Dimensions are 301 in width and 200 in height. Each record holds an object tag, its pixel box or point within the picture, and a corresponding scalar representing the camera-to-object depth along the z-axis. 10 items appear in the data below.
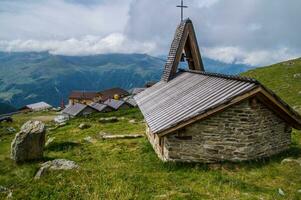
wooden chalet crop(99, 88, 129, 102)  163.74
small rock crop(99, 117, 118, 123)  49.75
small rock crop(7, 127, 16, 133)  69.75
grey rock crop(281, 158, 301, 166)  17.31
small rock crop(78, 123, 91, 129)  43.29
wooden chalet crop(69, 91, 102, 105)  154.59
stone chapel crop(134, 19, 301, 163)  17.39
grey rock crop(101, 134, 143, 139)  30.67
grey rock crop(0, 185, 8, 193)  14.75
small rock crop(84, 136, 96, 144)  30.43
